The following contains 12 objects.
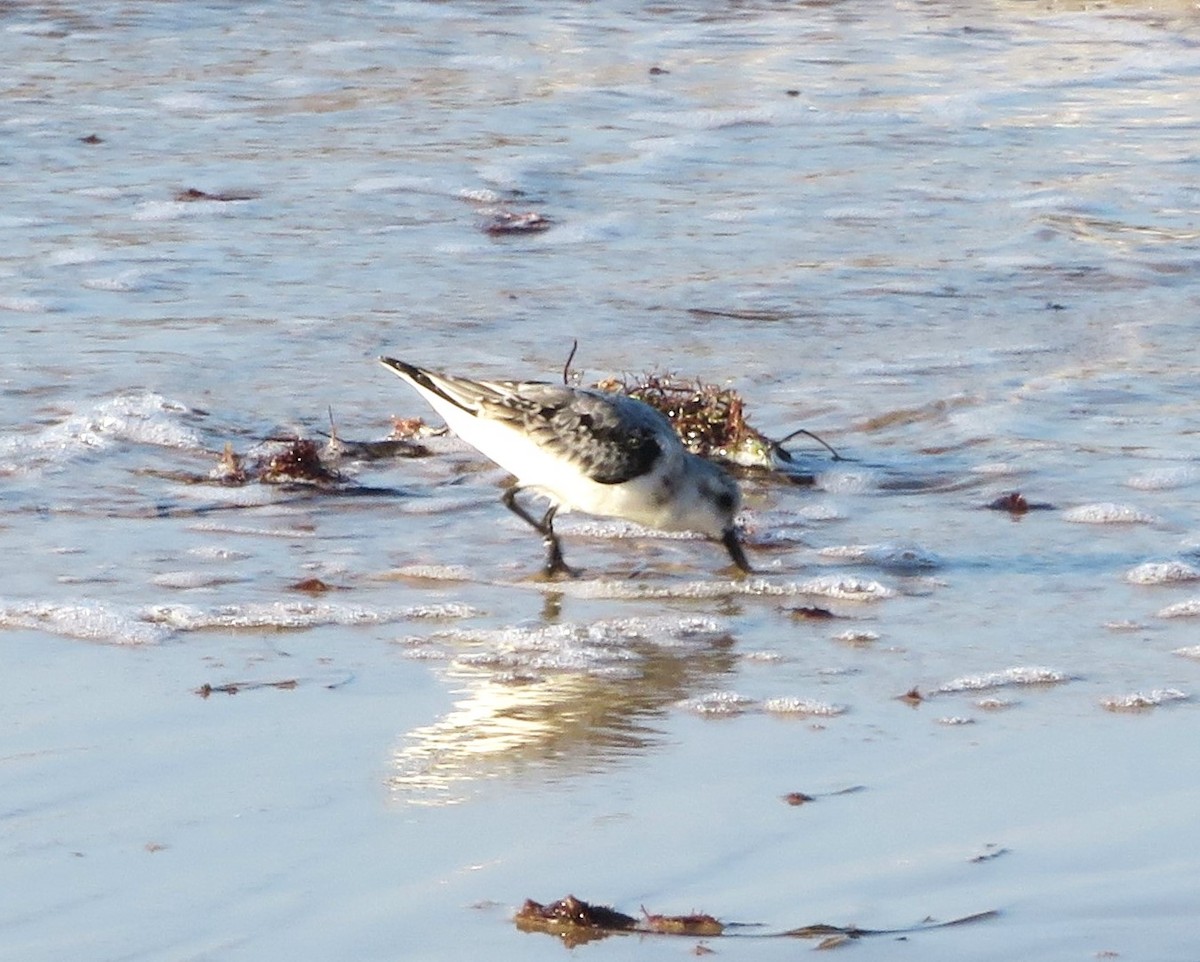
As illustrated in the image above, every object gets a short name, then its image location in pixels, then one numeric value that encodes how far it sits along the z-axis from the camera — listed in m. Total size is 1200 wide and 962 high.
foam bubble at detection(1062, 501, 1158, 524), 12.02
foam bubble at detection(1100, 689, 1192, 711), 8.96
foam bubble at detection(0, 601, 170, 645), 9.76
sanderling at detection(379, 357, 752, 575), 11.63
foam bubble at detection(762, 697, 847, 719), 8.95
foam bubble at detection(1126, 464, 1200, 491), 12.66
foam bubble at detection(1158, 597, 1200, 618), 10.38
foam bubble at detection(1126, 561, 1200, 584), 10.98
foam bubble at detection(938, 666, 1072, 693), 9.27
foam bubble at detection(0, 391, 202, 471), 12.89
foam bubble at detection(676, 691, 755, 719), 8.97
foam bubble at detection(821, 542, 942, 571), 11.37
